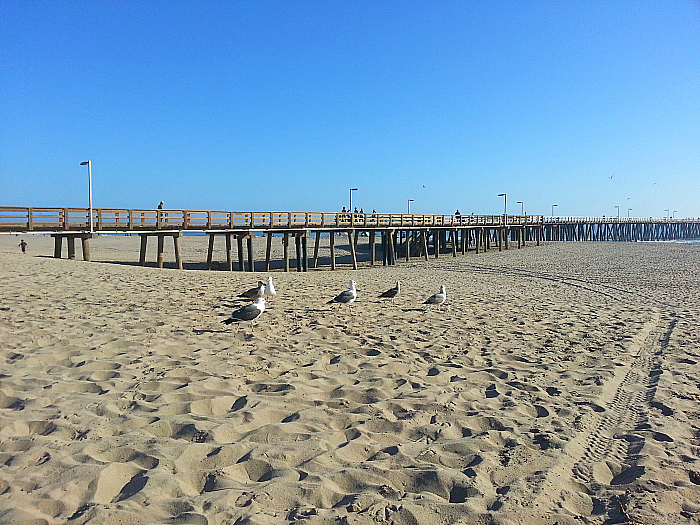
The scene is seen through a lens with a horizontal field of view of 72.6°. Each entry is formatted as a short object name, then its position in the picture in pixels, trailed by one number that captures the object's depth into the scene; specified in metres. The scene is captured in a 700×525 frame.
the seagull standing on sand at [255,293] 9.47
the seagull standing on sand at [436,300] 10.20
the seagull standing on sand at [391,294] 10.59
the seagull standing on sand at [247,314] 7.46
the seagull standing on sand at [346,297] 9.51
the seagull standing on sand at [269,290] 10.41
